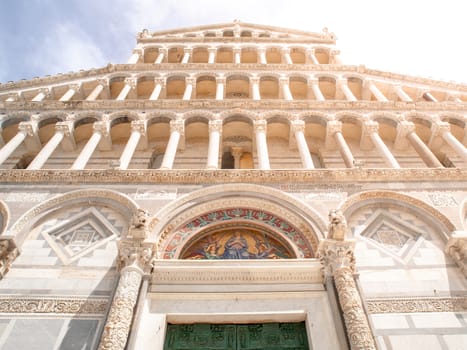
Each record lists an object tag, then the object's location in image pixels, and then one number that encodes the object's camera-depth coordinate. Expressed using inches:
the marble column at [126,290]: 222.4
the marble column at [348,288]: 223.3
